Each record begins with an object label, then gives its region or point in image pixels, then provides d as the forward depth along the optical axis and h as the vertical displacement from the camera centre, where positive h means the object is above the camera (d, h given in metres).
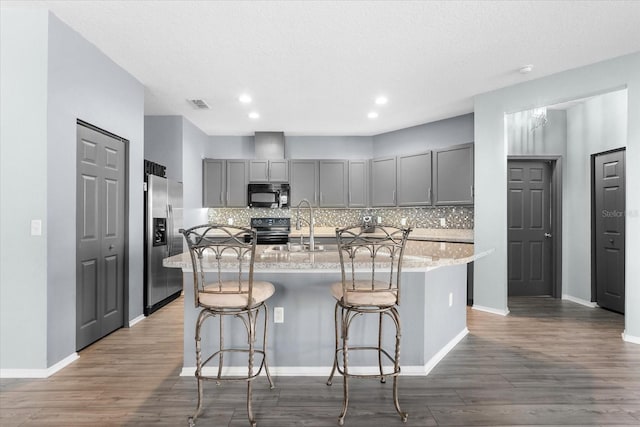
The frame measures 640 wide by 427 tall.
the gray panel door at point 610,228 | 4.22 -0.17
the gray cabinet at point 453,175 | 4.88 +0.56
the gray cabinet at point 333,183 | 6.14 +0.55
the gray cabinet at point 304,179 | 6.12 +0.62
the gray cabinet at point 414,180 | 5.39 +0.55
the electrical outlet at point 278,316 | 2.63 -0.74
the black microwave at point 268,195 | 5.99 +0.34
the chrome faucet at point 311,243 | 2.74 -0.22
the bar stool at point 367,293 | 2.04 -0.47
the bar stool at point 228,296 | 1.97 -0.47
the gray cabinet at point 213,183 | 6.06 +0.54
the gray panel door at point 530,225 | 5.08 -0.15
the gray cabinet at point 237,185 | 6.07 +0.51
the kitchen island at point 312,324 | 2.61 -0.81
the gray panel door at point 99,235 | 3.01 -0.18
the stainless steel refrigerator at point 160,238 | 4.08 -0.27
